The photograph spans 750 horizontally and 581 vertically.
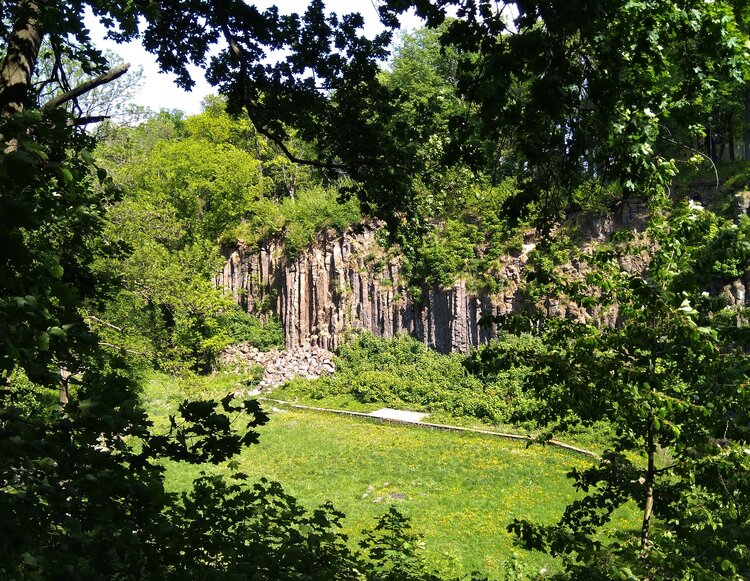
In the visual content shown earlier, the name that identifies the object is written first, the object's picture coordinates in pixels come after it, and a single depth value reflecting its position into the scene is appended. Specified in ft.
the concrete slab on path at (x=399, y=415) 74.64
